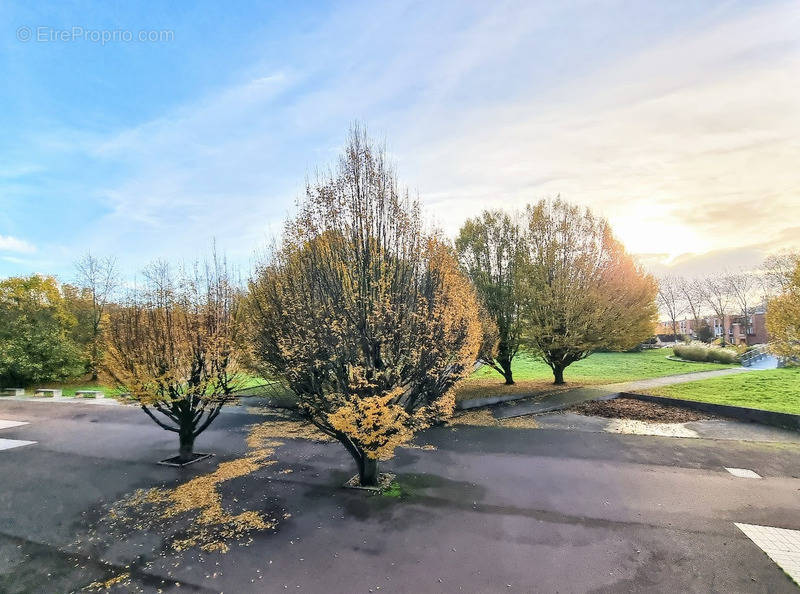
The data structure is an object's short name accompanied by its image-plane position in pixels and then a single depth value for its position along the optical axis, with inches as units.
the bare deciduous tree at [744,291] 2174.0
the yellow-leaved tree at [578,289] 709.9
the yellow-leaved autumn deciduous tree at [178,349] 441.7
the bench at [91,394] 958.4
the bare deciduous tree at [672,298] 2559.1
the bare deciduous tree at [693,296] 2349.9
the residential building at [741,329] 1941.4
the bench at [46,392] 1017.4
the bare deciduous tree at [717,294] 2248.4
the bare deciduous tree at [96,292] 1249.4
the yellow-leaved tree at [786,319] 571.5
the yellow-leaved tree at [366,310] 354.6
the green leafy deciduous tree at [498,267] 801.6
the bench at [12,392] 1067.3
